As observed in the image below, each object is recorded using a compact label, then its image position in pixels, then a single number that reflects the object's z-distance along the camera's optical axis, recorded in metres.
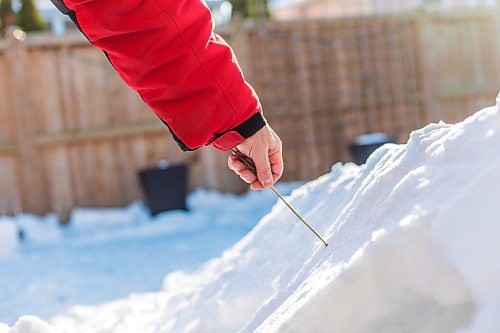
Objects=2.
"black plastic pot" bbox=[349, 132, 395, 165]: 7.24
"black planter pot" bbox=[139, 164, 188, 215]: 6.87
